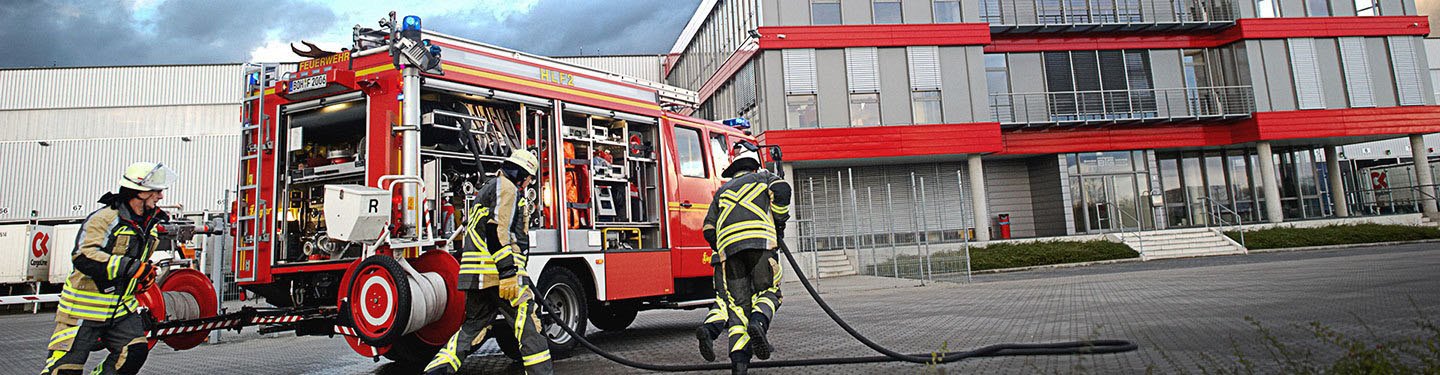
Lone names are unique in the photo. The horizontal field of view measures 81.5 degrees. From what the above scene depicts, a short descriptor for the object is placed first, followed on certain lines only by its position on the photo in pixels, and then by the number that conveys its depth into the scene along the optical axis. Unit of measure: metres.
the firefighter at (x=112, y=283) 4.79
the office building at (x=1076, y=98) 24.95
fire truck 5.81
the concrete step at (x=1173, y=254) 22.97
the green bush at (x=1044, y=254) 21.55
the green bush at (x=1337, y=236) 22.81
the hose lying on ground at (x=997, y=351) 5.48
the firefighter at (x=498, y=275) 5.30
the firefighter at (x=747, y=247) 5.81
